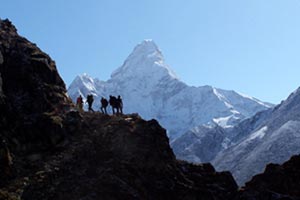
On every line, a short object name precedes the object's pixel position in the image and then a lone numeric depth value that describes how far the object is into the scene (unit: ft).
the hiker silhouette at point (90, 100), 193.41
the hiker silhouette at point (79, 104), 182.09
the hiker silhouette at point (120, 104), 188.75
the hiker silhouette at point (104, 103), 191.42
